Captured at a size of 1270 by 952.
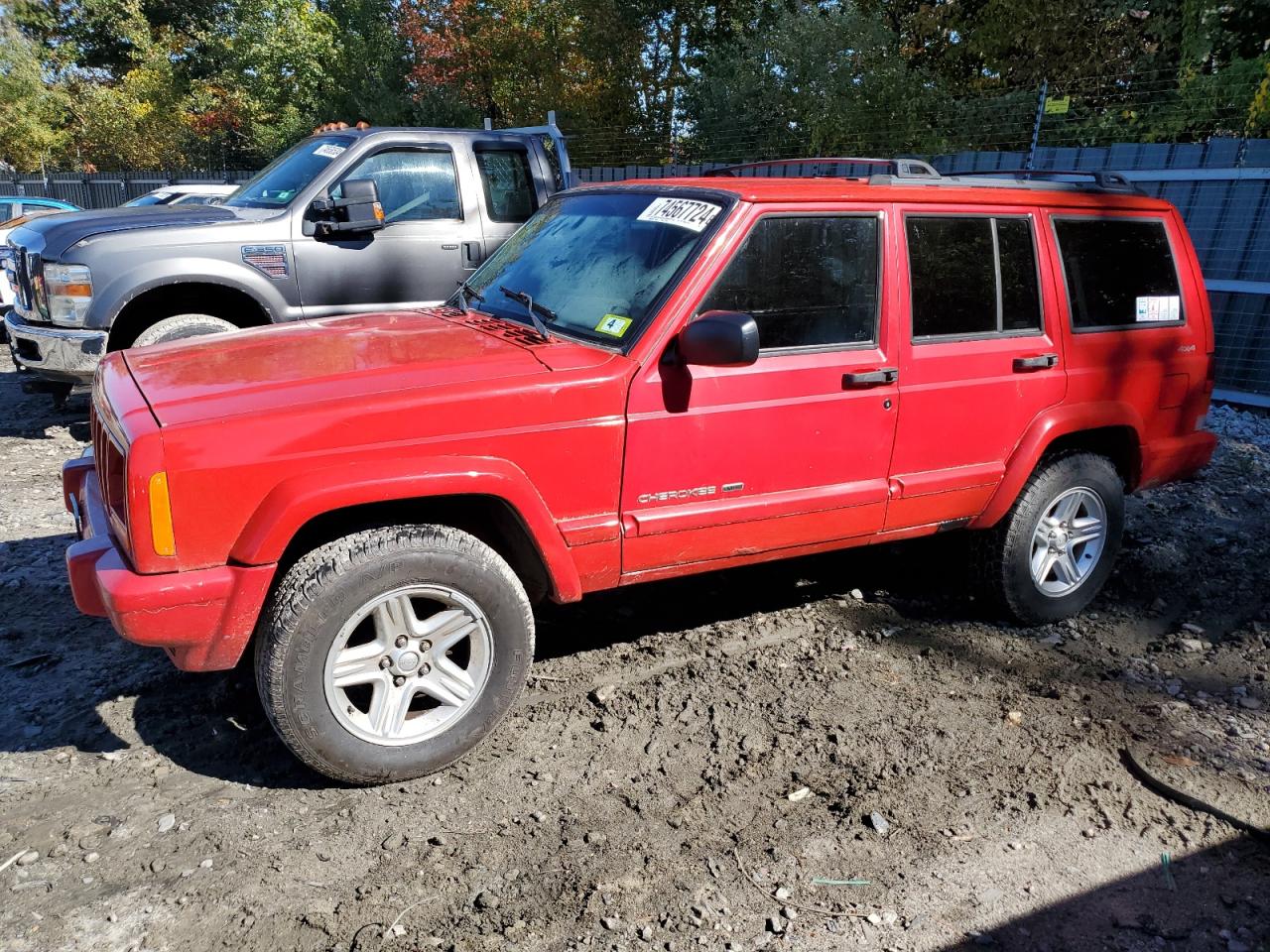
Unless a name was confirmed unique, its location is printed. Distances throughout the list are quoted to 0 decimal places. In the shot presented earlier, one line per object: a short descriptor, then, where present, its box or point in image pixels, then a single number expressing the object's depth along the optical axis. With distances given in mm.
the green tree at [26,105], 34125
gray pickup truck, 6094
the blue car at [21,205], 14753
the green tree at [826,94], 14391
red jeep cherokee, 2818
